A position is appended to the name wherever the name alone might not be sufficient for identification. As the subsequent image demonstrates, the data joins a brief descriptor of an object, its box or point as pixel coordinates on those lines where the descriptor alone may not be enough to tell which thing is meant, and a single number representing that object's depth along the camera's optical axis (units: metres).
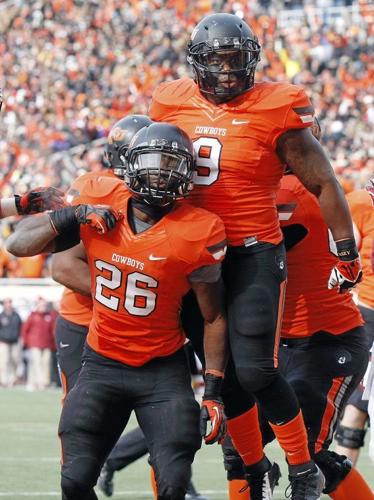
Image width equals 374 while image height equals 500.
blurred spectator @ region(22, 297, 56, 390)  30.22
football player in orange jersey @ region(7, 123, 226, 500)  9.32
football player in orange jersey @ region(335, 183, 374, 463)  13.76
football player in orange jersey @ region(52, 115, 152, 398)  11.31
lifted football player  10.05
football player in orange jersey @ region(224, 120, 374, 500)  11.16
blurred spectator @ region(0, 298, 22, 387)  30.62
